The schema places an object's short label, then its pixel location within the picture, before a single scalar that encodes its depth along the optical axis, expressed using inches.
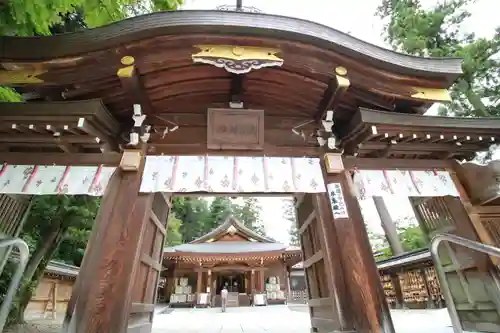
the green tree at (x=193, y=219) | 1301.7
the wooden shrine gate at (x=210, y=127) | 137.6
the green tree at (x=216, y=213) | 1359.5
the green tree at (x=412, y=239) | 709.3
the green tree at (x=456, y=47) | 458.6
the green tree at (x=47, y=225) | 263.4
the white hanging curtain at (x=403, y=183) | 170.2
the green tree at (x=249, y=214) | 1587.6
